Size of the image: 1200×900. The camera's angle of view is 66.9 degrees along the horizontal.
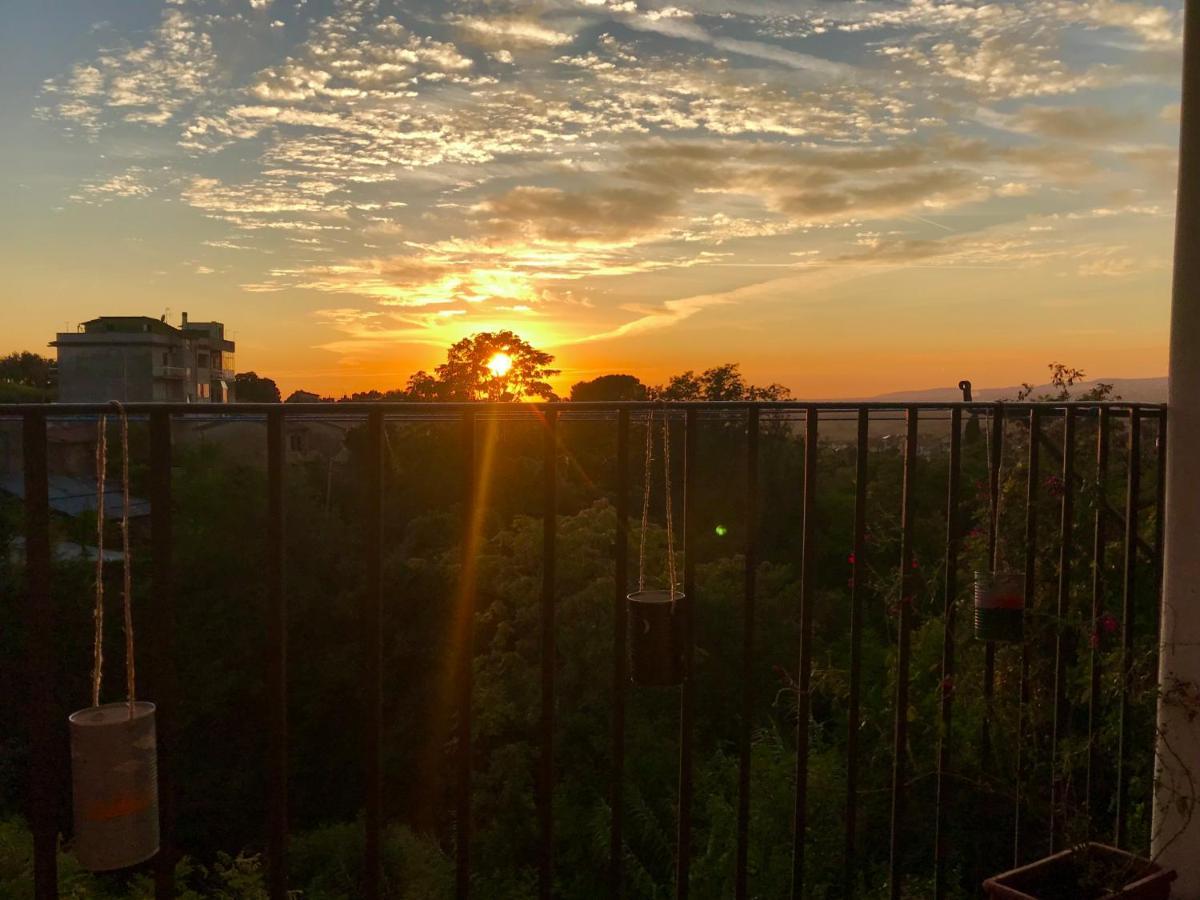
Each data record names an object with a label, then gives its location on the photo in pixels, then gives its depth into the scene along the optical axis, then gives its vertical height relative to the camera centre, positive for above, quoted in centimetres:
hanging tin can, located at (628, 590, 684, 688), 166 -42
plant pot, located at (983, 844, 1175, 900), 202 -106
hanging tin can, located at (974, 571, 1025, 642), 214 -46
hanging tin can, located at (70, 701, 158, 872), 110 -45
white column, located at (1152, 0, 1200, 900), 206 -44
